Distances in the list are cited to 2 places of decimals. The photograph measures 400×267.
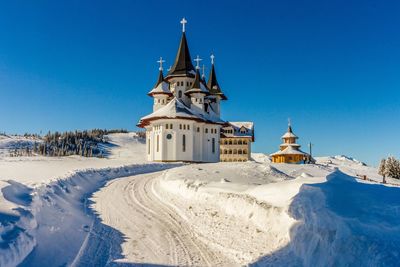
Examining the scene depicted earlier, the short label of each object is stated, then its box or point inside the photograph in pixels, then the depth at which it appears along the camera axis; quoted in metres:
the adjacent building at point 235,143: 67.25
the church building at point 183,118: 46.22
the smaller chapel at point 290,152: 65.06
